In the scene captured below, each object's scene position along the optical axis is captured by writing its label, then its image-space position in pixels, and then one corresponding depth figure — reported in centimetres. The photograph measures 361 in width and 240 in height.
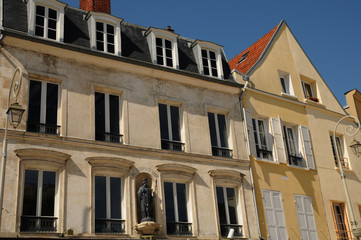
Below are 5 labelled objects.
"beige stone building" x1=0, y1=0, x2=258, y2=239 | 1263
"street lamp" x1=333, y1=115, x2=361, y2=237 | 1451
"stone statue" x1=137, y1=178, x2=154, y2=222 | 1365
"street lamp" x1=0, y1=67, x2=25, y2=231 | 1073
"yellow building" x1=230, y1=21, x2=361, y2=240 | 1691
